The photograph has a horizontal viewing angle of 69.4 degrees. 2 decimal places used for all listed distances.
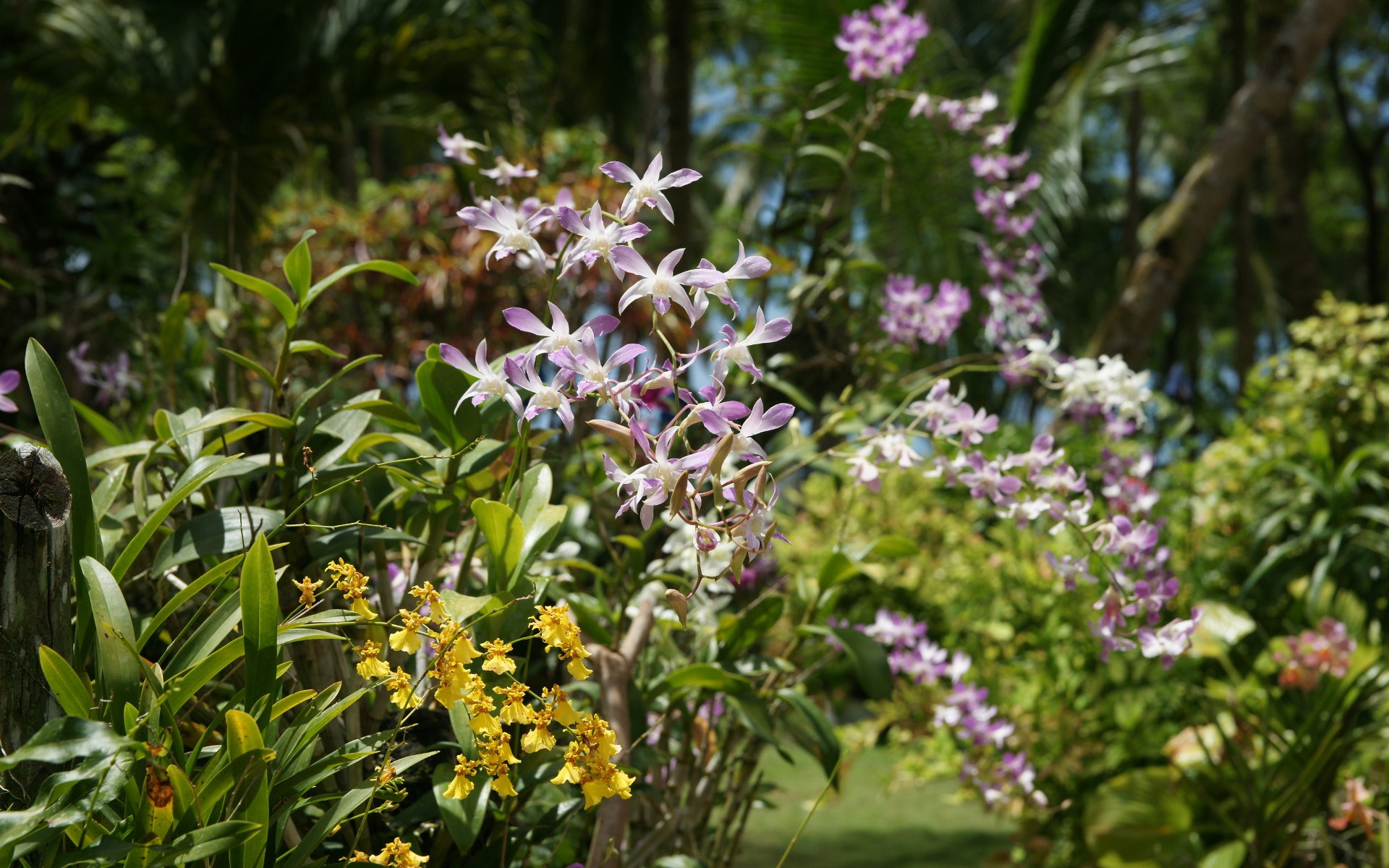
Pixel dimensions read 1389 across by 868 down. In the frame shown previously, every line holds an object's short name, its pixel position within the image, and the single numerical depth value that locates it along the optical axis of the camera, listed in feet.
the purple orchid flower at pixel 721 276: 2.77
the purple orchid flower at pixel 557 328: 2.80
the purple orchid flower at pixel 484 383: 2.99
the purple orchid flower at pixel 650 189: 2.88
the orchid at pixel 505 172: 4.45
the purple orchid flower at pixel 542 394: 2.85
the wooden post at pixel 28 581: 2.93
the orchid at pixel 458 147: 4.92
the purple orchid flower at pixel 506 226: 3.22
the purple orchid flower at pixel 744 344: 2.76
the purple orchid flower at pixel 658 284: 2.77
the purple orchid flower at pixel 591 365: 2.83
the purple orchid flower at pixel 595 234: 2.88
